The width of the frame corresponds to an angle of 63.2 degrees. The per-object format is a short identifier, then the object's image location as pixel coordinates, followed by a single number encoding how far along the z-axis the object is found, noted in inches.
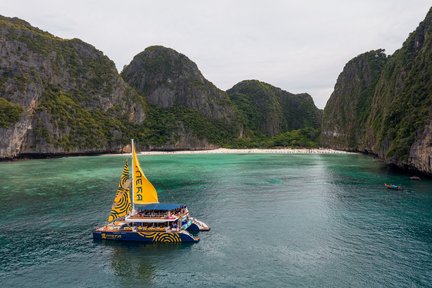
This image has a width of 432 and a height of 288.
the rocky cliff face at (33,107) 6092.5
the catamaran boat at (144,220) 1782.7
